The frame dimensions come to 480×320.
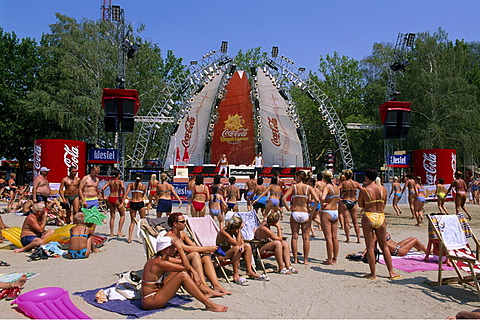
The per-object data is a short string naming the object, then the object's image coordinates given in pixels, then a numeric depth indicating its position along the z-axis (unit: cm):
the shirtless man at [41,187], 904
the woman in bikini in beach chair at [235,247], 538
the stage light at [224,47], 2486
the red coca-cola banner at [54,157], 1658
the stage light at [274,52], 2525
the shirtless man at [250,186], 1191
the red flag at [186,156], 2597
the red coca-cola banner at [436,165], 2089
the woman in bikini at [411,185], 1177
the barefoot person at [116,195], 865
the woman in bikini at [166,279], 412
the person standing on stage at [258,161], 2505
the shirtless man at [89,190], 852
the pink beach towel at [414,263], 617
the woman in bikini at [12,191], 1506
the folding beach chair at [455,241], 498
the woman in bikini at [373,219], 549
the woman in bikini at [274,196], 977
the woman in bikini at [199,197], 908
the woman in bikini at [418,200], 1108
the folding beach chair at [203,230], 592
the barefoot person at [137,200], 823
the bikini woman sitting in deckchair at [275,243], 588
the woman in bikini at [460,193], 1155
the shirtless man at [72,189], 906
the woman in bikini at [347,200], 835
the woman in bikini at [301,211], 643
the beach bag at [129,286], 462
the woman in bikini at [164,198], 870
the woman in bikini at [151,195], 1373
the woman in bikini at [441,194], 1227
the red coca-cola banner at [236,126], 2739
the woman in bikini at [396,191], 1358
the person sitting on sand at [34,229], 712
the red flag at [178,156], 2540
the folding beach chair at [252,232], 597
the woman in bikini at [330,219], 643
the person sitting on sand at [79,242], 664
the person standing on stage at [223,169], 2012
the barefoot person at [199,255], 459
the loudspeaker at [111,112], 1742
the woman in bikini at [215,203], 887
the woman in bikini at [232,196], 1042
